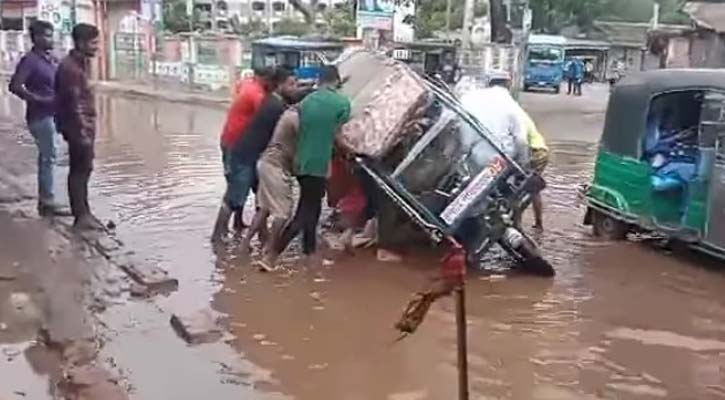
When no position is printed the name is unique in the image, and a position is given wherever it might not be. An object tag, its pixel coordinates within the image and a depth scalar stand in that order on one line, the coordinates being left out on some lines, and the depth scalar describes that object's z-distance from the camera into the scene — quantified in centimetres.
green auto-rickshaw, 914
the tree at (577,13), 5391
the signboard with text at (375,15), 3120
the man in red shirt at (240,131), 960
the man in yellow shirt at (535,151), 1027
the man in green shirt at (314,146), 877
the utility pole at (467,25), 3406
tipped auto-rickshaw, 890
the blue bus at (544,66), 4109
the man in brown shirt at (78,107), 959
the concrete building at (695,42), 2584
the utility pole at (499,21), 3656
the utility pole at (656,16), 4994
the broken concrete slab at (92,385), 583
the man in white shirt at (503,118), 973
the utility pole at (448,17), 4278
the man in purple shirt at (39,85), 1038
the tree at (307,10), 4303
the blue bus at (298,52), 2517
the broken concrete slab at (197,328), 706
